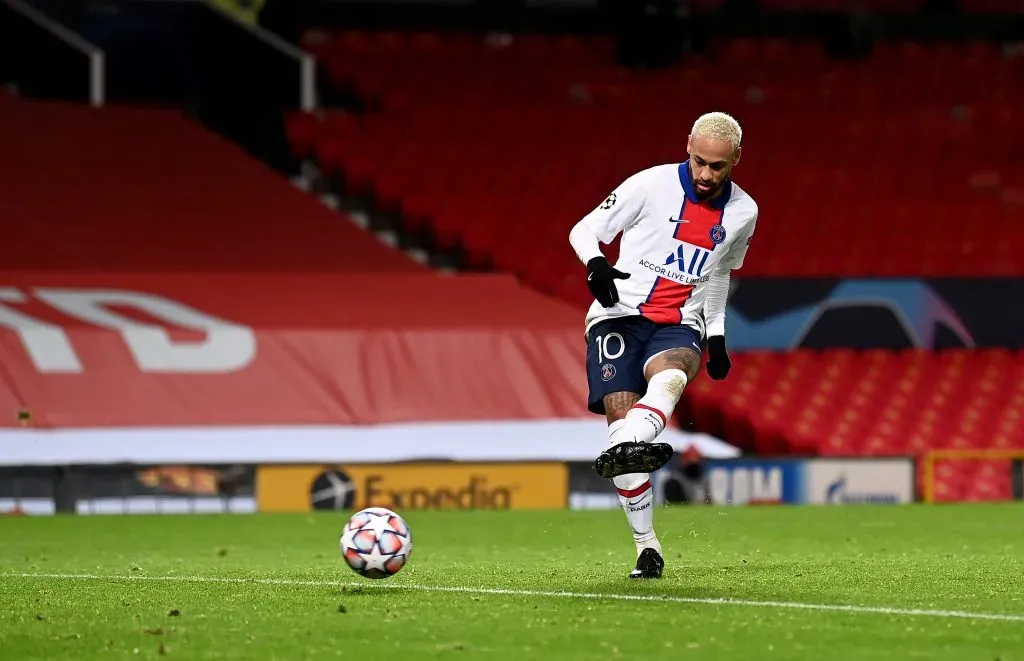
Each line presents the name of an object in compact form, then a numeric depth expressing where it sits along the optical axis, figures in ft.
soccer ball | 49.80
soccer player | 49.85
